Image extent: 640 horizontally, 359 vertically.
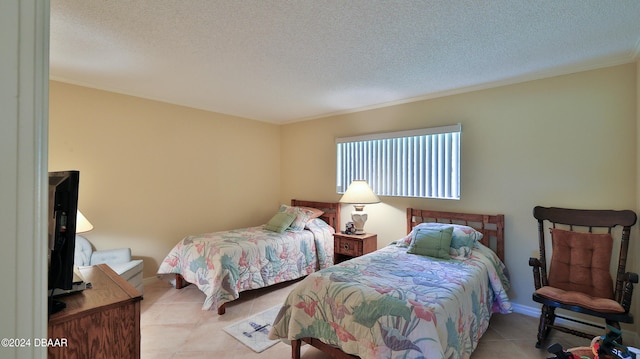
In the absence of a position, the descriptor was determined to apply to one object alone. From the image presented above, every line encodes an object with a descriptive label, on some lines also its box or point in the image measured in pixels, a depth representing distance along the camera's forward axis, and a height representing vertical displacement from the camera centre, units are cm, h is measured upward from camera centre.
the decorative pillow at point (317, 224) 424 -63
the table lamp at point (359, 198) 383 -22
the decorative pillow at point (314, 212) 436 -47
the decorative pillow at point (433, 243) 286 -61
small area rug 252 -137
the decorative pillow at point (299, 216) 418 -51
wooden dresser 115 -59
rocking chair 222 -74
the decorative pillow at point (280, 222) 406 -57
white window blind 352 +25
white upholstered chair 308 -85
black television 106 -17
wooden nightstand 375 -82
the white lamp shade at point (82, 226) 258 -40
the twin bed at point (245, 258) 308 -91
